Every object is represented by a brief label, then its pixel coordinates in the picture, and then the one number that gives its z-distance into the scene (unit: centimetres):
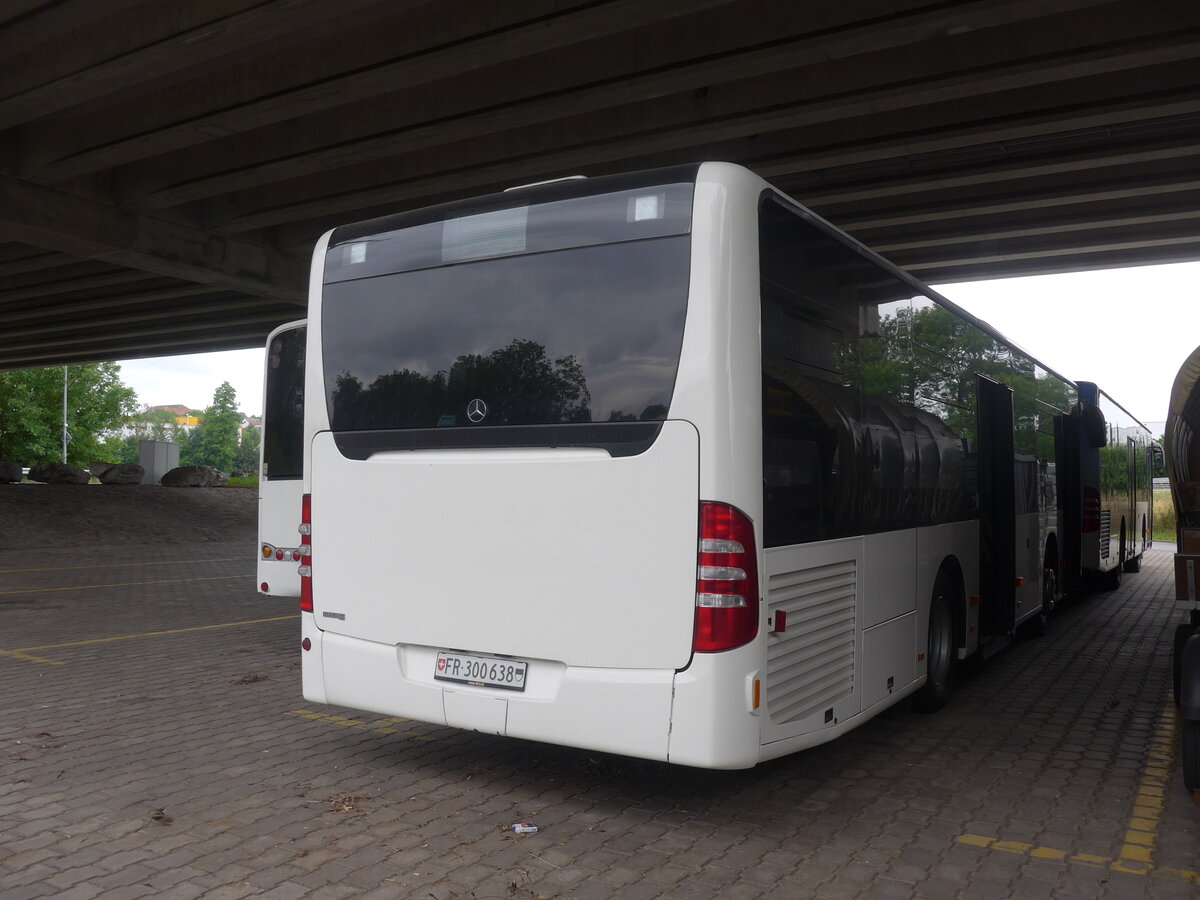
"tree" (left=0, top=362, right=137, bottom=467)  5938
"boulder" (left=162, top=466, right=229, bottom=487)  3603
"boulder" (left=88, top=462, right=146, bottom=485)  3556
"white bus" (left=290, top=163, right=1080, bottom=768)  472
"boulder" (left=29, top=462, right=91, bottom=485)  3544
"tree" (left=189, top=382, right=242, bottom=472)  11250
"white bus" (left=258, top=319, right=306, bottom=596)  1051
